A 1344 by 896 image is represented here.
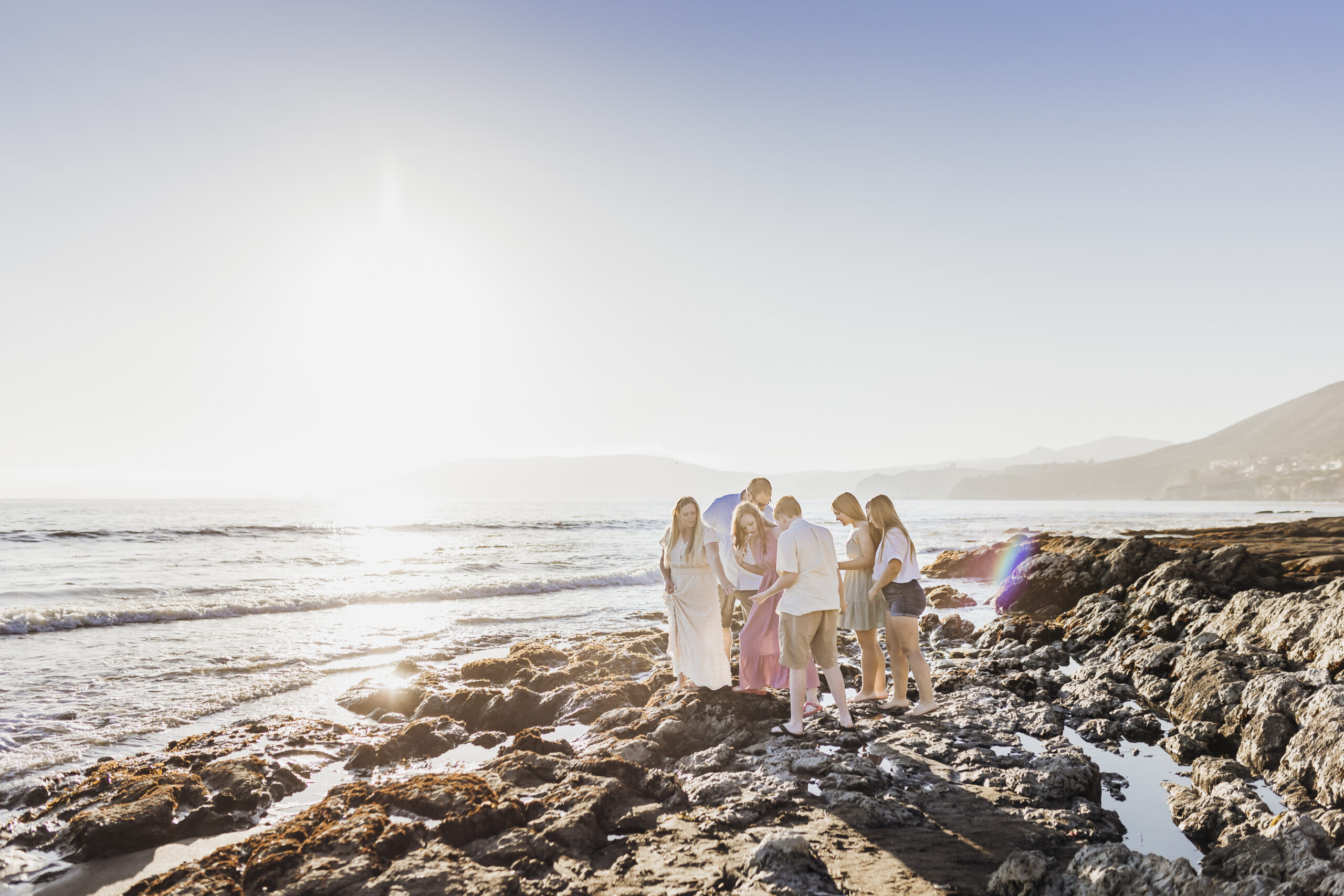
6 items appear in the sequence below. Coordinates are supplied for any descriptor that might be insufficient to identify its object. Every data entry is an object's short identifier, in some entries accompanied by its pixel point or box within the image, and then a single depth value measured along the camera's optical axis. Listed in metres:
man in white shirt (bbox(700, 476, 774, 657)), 7.70
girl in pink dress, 7.55
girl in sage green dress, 7.47
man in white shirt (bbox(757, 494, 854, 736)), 6.45
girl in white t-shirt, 7.09
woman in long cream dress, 7.47
